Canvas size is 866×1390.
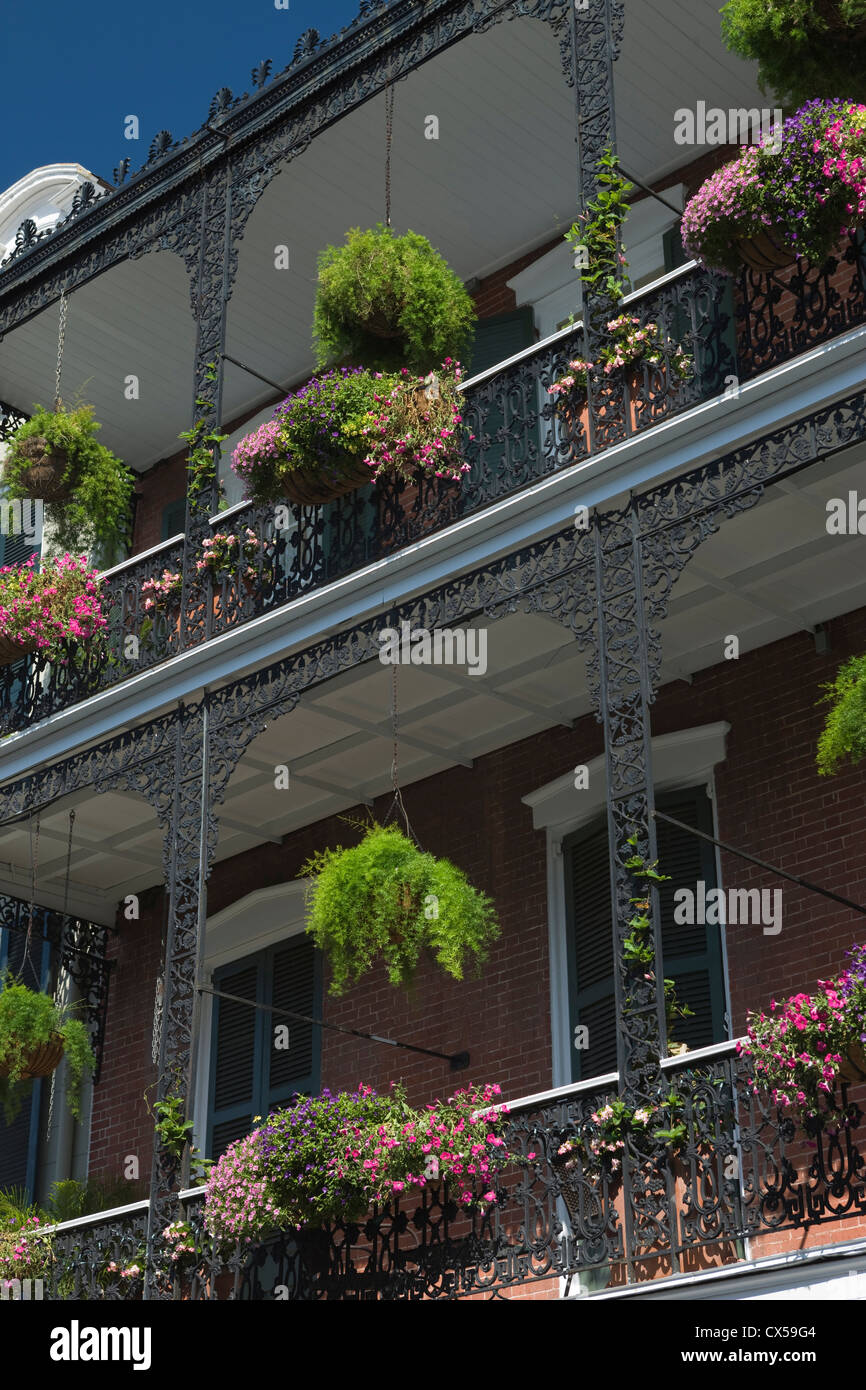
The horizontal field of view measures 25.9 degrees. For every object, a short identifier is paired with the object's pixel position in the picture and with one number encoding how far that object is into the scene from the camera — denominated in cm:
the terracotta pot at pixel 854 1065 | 708
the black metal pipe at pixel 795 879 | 798
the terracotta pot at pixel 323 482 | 1027
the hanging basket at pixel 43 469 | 1291
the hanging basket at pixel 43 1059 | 1152
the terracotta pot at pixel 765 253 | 866
